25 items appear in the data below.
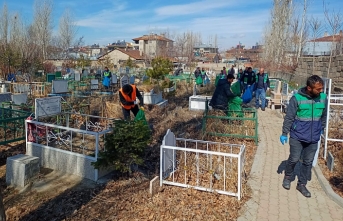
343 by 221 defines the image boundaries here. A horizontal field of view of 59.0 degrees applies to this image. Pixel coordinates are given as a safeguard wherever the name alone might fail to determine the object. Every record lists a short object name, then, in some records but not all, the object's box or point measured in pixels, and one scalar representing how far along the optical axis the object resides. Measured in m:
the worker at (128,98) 7.26
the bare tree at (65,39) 42.84
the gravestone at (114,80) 19.19
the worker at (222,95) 7.78
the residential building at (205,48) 93.49
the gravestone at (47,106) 7.07
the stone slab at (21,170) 5.44
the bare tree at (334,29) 10.25
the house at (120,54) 63.69
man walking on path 4.15
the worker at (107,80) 16.94
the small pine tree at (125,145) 4.92
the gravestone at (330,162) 5.34
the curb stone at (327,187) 4.29
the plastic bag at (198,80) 18.53
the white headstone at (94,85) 16.14
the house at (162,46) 41.33
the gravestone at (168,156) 4.68
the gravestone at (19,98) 11.03
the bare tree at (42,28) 39.61
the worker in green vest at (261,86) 11.62
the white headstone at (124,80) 13.81
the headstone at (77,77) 19.66
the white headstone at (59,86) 11.98
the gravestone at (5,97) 11.25
